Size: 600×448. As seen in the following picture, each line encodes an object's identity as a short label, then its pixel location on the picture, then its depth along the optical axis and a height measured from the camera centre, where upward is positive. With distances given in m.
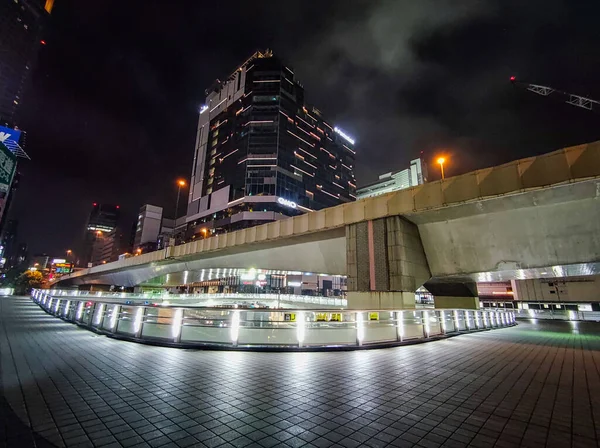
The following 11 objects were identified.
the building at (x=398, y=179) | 173.62 +73.97
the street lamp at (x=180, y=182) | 48.38 +18.82
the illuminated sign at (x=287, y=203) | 88.95 +28.96
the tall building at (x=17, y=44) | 161.75 +149.97
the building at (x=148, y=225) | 159.38 +36.39
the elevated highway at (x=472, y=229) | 13.08 +4.01
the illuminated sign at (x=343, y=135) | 130.35 +76.22
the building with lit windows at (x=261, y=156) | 89.88 +50.27
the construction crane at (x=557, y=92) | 68.56 +53.25
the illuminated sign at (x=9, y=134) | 44.06 +24.69
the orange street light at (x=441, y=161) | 18.61 +9.05
